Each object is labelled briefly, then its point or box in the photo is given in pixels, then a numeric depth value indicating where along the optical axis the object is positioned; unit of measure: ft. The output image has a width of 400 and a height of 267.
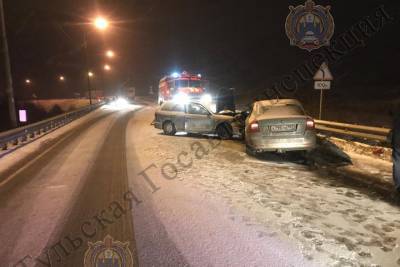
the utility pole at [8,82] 51.27
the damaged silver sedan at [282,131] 31.27
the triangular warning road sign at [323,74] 43.01
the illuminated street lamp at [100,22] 73.71
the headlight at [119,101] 179.24
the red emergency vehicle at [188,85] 88.53
